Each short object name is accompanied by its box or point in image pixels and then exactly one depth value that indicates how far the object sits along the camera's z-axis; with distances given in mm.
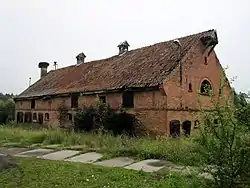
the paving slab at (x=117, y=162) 11028
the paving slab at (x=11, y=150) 15161
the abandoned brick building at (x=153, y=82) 22016
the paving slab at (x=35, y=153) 14031
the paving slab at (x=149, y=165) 9954
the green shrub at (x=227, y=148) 5672
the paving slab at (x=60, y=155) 13172
